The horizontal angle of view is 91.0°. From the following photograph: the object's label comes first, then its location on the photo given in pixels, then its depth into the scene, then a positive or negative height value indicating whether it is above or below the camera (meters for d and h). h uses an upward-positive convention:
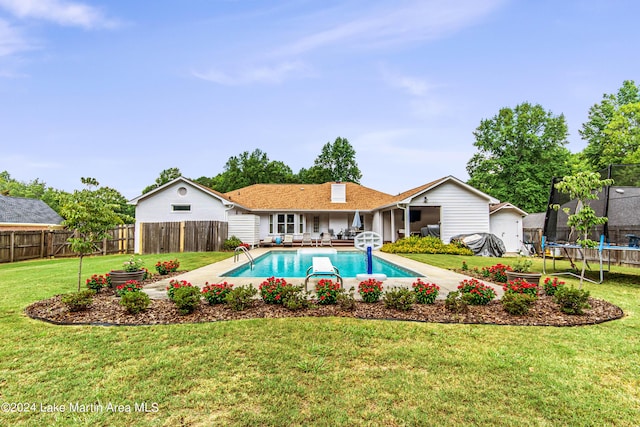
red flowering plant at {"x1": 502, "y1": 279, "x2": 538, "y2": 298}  5.84 -1.18
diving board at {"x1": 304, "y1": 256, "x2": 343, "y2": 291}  8.09 -1.05
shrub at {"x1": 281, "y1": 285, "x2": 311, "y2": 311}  5.29 -1.27
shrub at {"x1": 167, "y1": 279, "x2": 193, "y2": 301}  5.67 -1.10
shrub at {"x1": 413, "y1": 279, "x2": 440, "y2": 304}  5.65 -1.22
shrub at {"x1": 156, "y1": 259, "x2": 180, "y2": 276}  9.38 -1.23
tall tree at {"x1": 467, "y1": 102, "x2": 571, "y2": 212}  29.95 +6.96
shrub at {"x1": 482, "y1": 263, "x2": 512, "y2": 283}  8.16 -1.29
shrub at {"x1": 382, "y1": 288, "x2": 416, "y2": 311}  5.25 -1.26
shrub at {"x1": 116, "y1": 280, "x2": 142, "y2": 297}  5.55 -1.09
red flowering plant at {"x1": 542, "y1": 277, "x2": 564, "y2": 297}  6.10 -1.22
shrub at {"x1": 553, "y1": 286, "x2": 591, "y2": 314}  5.09 -1.23
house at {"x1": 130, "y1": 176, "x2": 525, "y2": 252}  19.47 +1.00
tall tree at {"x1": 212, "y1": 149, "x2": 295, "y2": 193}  43.25 +7.55
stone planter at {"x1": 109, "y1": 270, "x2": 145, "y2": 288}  7.20 -1.15
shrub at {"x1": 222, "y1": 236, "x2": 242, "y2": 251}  18.91 -1.06
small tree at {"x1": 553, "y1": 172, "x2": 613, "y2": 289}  7.11 +0.65
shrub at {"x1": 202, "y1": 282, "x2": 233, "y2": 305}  5.56 -1.19
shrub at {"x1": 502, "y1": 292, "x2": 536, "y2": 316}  5.04 -1.27
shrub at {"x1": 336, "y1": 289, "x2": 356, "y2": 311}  5.38 -1.32
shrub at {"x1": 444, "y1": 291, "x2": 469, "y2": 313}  5.25 -1.32
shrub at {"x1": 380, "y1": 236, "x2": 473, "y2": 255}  17.19 -1.20
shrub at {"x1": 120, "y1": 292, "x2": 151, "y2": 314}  5.01 -1.21
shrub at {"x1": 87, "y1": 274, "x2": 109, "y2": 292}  6.82 -1.23
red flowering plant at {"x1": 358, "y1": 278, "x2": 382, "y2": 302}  5.74 -1.21
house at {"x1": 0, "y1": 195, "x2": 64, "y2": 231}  24.19 +1.05
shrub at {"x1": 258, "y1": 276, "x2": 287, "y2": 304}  5.56 -1.17
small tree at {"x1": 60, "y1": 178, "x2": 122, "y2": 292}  6.30 +0.23
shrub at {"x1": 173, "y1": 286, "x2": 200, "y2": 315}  5.01 -1.18
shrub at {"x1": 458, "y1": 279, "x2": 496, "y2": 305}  5.57 -1.21
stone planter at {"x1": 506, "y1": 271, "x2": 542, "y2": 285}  7.00 -1.17
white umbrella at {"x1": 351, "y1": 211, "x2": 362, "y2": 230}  20.70 +0.18
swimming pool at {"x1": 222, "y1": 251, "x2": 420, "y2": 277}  10.62 -1.62
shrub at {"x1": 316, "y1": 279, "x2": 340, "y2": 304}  5.56 -1.18
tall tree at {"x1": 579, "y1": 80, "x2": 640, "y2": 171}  28.05 +9.60
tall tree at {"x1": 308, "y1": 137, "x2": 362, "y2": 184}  44.12 +8.96
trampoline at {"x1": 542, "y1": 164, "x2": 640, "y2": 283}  9.37 +0.50
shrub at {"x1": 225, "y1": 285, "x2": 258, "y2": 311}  5.30 -1.24
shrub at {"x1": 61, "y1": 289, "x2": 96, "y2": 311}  5.13 -1.21
